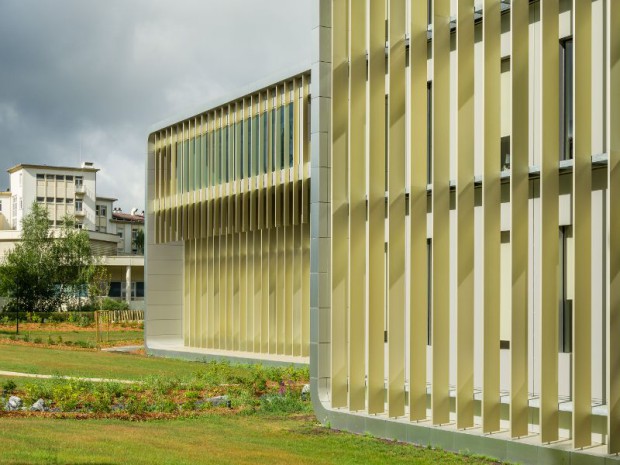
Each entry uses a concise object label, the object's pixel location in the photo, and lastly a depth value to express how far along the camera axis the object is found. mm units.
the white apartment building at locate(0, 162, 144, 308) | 110938
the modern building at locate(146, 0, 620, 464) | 12281
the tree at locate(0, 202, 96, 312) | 66000
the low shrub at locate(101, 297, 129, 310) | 72338
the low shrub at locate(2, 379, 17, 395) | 20009
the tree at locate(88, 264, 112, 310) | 65387
